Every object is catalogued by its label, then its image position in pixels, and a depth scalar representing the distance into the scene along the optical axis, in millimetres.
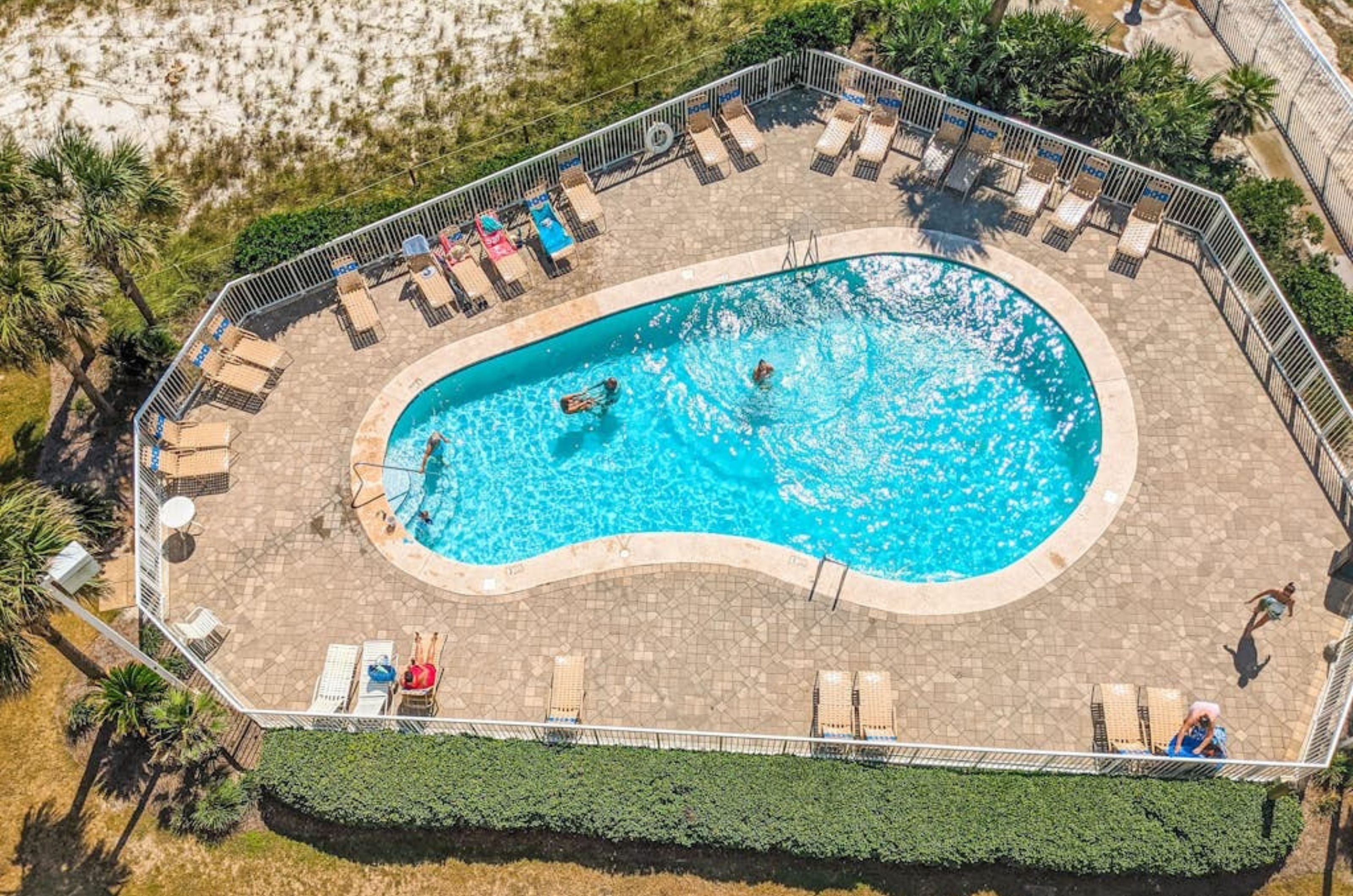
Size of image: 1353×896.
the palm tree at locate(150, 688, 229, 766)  20219
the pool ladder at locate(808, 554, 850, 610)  23500
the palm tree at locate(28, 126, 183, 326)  22766
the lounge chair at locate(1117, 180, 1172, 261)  26906
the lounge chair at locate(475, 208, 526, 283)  27516
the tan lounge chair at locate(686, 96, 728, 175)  29141
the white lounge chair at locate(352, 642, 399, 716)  22297
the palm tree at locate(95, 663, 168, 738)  20125
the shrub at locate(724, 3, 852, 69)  29938
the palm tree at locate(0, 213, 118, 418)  21219
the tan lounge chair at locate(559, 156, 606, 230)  28266
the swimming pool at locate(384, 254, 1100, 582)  24672
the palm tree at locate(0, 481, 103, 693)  17984
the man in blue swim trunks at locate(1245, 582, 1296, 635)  21969
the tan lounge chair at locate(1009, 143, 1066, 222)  27688
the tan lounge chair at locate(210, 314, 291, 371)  26281
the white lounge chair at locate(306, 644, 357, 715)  22219
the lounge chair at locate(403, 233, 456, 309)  27266
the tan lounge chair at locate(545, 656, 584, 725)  21797
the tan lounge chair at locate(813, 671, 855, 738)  21719
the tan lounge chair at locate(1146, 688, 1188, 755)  21281
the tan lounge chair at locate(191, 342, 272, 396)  25938
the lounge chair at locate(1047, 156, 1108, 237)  27359
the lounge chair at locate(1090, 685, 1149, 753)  21234
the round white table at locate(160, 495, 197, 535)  24016
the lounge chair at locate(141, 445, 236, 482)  24828
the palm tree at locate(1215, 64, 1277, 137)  26484
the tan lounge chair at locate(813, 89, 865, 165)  29047
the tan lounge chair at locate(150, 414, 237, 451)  25125
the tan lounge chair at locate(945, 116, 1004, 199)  28359
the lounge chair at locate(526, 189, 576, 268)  27797
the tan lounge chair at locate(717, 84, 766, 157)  29469
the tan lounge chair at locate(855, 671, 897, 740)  21422
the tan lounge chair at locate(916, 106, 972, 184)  28625
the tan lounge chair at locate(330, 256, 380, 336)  26969
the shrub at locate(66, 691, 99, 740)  22594
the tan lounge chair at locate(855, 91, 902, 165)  28906
